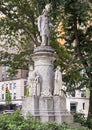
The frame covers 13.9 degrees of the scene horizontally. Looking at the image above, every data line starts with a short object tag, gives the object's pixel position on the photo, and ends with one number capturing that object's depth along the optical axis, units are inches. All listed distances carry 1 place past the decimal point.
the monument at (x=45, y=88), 685.9
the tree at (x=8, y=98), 3107.5
